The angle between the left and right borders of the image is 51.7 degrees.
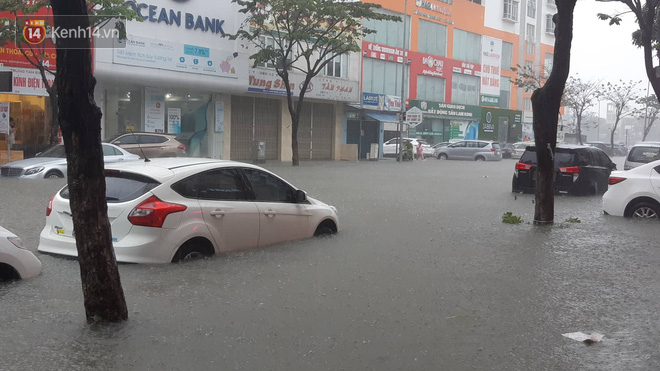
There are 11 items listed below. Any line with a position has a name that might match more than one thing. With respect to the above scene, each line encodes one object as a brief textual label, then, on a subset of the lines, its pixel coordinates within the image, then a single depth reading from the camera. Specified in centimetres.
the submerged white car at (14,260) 681
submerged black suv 1873
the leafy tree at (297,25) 3017
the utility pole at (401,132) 4189
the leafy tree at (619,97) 6569
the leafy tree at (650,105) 6612
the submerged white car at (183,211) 770
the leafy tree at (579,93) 6397
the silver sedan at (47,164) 1845
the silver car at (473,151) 4631
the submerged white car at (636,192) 1305
